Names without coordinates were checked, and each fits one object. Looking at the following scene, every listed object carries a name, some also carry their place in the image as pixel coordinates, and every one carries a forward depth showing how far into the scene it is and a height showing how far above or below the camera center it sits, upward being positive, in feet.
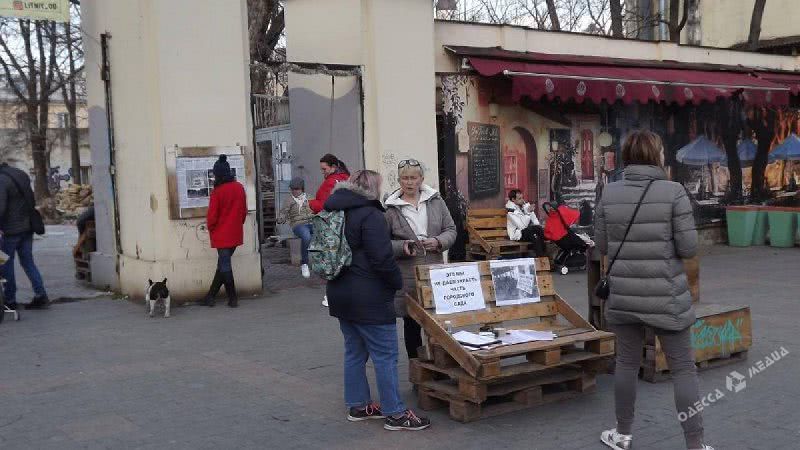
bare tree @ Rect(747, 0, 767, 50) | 70.18 +10.83
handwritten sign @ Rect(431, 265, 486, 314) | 18.88 -2.74
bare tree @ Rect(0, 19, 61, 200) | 96.17 +13.00
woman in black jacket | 16.84 -2.39
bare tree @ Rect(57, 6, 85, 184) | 85.89 +12.58
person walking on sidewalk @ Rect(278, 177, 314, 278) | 39.09 -1.74
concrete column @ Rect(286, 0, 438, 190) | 38.63 +4.96
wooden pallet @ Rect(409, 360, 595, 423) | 17.60 -4.86
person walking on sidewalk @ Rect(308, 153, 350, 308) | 33.47 +0.00
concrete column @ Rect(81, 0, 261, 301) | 32.42 +2.78
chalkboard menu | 43.93 +0.44
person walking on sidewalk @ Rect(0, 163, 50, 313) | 31.71 -1.38
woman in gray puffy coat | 15.21 -2.03
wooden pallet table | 17.39 -4.25
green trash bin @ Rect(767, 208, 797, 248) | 52.39 -4.43
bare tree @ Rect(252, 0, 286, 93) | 53.98 +9.71
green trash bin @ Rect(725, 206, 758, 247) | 54.34 -4.33
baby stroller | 41.27 -3.59
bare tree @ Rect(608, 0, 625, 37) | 82.28 +14.57
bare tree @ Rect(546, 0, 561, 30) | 86.94 +15.84
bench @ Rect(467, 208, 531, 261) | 41.37 -3.52
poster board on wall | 32.94 +0.12
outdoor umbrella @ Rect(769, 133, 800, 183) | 59.11 +0.44
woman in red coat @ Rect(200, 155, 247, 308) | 32.14 -1.53
